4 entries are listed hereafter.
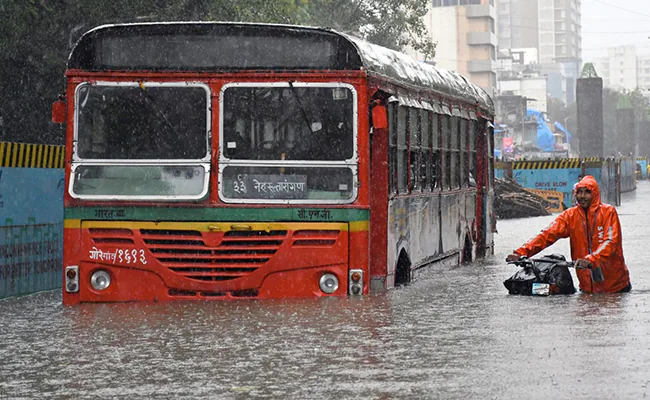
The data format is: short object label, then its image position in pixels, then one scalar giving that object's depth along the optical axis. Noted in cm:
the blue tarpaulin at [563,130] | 16142
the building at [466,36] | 16762
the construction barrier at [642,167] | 10732
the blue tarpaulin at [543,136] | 14900
